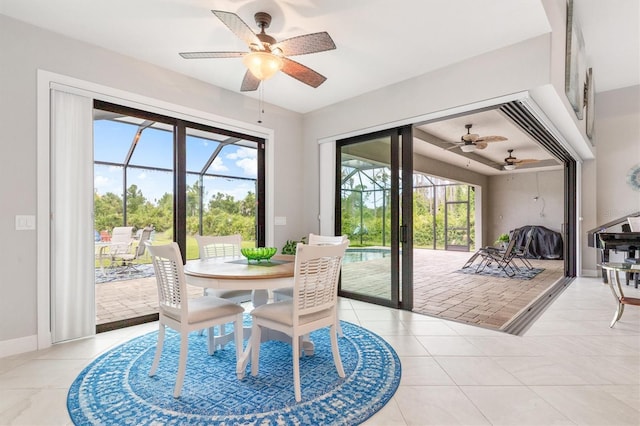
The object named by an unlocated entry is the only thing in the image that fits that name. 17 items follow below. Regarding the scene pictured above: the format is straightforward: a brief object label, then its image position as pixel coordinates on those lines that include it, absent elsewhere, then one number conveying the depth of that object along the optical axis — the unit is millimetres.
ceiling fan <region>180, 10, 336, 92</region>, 2235
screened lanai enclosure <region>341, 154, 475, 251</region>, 11453
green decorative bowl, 2654
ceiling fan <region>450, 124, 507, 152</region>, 5602
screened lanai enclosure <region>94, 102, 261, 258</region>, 3645
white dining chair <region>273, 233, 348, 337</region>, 2959
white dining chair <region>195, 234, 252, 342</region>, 2906
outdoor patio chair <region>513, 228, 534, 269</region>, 6809
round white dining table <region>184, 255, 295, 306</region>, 2080
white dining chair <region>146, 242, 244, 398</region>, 2023
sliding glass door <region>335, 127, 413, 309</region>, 3928
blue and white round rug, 1770
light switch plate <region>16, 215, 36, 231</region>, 2658
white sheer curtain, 2846
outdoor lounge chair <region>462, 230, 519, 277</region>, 6309
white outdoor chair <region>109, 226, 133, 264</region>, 4023
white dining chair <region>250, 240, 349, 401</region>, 2018
